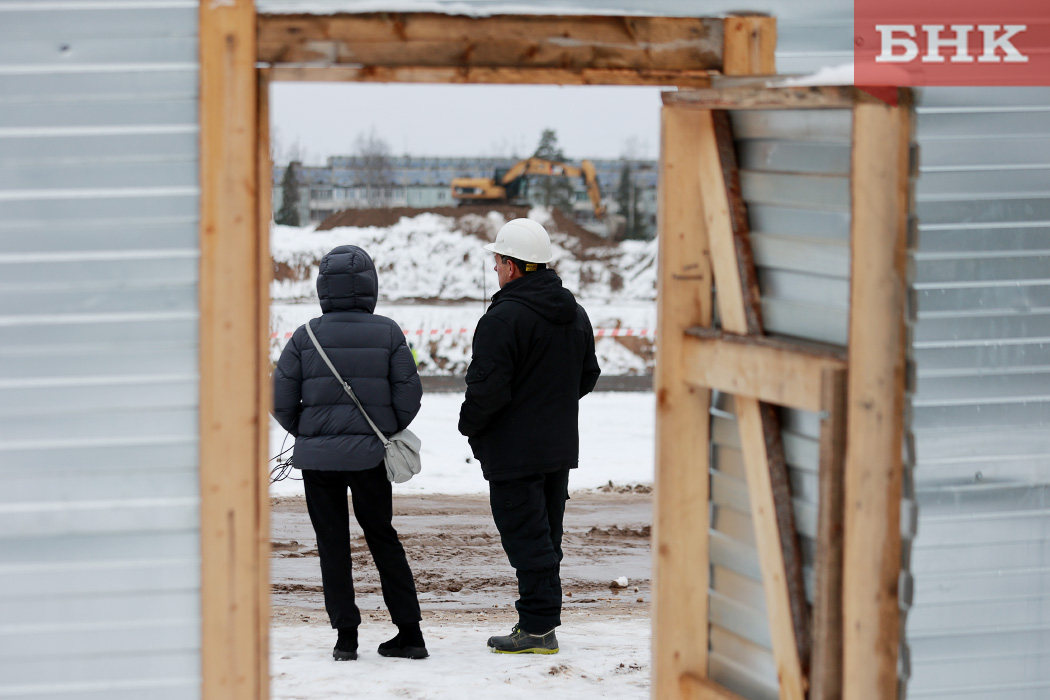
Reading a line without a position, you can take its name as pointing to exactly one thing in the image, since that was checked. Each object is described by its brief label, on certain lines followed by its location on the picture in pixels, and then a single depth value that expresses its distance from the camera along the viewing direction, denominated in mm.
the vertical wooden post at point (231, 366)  7359
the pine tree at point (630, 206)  54500
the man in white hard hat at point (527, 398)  11031
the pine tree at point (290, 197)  55500
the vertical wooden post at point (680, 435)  8055
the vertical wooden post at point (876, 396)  6391
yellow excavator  55062
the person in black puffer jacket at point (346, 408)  10875
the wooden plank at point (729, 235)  7687
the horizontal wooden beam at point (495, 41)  7539
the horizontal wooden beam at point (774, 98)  6333
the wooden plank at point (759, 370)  6871
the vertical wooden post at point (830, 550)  6605
